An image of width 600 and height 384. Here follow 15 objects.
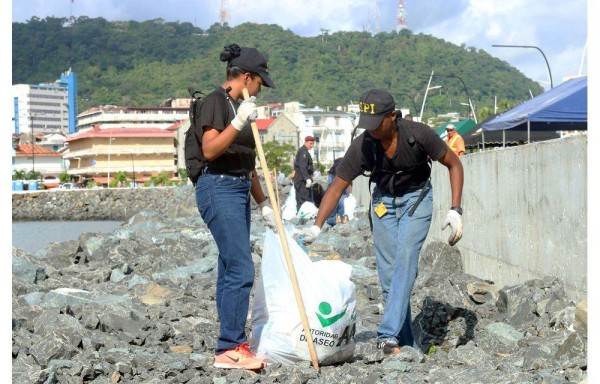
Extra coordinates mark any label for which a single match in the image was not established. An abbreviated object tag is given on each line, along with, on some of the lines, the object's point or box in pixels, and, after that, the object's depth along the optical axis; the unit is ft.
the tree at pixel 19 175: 469.57
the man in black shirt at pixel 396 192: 20.97
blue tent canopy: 51.16
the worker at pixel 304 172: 65.46
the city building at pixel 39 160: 507.71
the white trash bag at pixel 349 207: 73.05
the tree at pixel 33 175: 471.21
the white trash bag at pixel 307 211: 67.87
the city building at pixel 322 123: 513.86
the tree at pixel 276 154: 335.67
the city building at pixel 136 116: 599.98
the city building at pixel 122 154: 461.78
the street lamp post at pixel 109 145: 451.48
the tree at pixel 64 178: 450.01
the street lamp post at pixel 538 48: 123.27
